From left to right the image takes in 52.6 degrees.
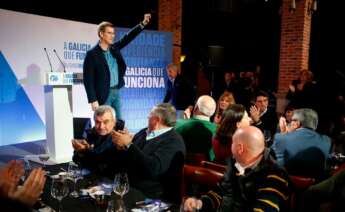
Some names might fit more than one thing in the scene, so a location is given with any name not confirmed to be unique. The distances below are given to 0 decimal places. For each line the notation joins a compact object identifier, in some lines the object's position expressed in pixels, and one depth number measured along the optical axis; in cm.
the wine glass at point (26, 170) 247
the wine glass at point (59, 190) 201
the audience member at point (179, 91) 631
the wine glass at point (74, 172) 244
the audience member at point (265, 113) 476
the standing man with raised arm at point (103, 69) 476
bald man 190
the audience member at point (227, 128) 312
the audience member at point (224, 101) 488
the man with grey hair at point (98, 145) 298
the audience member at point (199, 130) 353
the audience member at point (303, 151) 304
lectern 461
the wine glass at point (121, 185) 211
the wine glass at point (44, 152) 292
